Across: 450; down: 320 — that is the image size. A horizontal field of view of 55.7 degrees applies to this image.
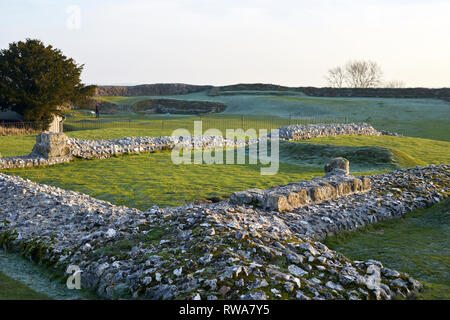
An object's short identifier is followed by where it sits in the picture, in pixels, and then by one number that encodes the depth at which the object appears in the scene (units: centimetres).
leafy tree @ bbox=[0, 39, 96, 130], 2988
